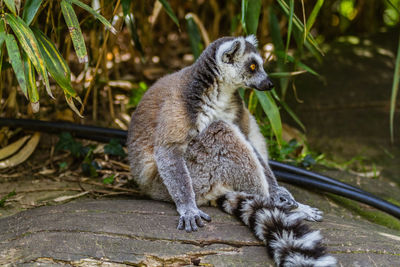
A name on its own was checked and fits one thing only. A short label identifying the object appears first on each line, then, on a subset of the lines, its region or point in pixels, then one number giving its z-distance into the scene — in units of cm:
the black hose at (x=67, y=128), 767
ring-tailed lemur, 556
